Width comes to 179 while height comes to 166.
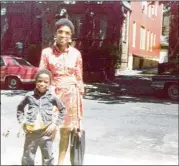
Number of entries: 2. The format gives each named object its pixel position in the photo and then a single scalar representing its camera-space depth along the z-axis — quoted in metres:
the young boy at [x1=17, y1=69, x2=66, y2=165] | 2.16
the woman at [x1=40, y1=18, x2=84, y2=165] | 2.19
